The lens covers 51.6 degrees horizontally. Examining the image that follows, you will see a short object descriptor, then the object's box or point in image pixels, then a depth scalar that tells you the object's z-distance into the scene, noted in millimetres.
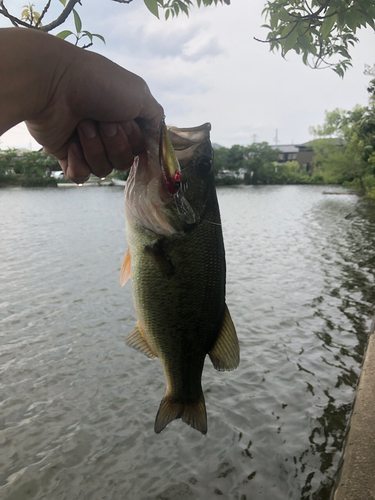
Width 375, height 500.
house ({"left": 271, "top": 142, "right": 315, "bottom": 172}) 104250
